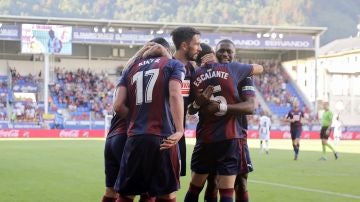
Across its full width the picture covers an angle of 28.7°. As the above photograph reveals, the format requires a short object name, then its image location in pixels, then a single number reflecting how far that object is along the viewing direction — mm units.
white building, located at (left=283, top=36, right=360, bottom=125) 66750
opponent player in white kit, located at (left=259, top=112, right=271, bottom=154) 29003
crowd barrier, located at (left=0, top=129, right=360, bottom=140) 44750
